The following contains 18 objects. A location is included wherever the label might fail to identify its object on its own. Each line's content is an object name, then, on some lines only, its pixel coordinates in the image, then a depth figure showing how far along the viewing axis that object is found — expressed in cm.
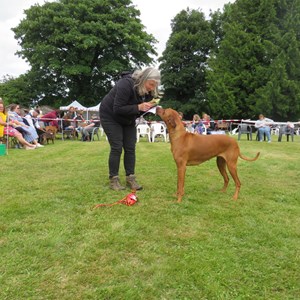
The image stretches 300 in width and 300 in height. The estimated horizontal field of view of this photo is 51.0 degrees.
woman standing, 419
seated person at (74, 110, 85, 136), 1569
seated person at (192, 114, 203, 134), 1490
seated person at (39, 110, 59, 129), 1490
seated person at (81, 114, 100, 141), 1418
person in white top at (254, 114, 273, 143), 1502
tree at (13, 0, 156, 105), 2778
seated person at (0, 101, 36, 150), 937
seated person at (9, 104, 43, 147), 1021
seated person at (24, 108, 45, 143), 1113
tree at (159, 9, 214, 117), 3591
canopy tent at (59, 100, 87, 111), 2574
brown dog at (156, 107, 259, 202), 408
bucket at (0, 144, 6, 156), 833
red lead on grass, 373
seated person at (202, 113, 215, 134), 1543
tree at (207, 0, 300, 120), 2662
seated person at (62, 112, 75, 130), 1518
